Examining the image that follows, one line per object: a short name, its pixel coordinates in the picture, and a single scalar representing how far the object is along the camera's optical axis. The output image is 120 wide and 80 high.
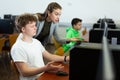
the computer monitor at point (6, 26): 4.91
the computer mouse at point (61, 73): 1.70
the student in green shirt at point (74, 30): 3.90
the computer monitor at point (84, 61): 1.22
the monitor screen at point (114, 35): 2.26
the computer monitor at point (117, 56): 1.09
